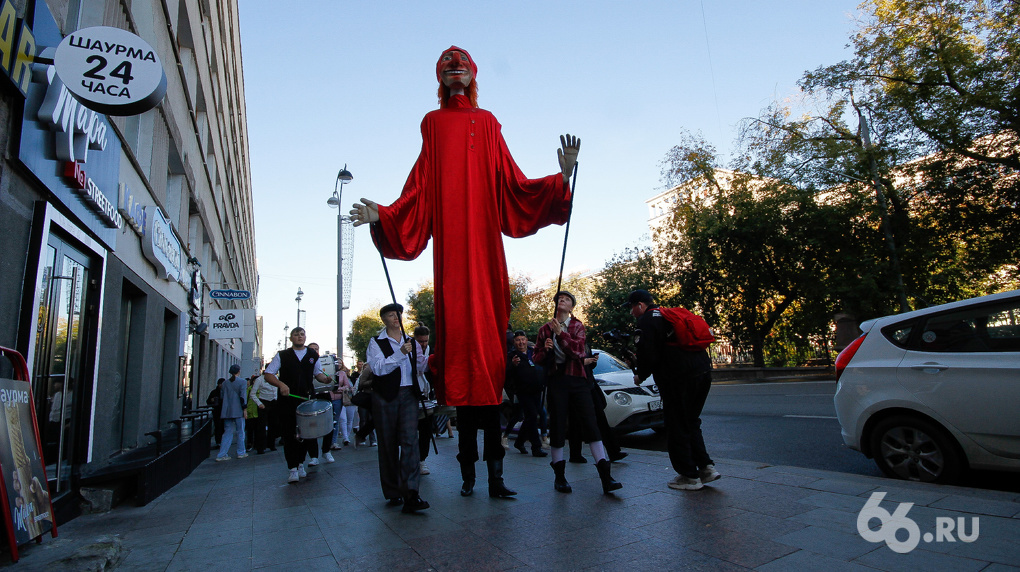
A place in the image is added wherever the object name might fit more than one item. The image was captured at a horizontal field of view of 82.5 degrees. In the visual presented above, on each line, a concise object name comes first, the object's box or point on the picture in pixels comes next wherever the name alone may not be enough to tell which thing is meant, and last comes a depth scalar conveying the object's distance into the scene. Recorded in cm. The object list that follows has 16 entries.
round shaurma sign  466
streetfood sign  483
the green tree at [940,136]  1797
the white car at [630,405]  852
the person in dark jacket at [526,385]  804
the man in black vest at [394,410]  498
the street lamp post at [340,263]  2011
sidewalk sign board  355
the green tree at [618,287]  3250
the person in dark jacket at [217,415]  1149
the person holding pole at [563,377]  517
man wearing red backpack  488
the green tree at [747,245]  2336
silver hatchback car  446
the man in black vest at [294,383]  709
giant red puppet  476
